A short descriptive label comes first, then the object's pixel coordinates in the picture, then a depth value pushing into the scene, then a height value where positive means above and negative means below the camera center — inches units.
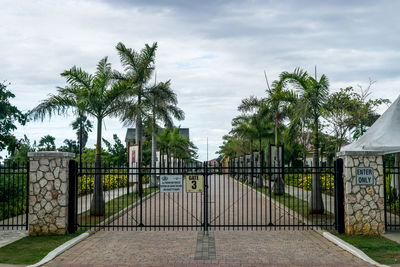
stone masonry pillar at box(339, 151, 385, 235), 486.0 -39.5
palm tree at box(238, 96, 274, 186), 1365.7 +122.6
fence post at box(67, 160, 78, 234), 503.8 -35.7
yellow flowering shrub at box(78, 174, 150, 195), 1104.1 -57.3
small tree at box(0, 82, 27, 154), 827.4 +81.4
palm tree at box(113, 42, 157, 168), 1097.4 +227.1
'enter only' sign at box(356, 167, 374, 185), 489.4 -16.8
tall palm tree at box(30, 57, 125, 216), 655.1 +90.9
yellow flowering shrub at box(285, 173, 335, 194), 1151.0 -65.3
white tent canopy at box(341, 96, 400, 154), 598.1 +34.6
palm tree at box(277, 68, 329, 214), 631.2 +79.9
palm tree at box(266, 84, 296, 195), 709.9 +99.7
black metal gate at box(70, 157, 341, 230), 503.2 -75.4
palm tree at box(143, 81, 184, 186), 1128.2 +149.5
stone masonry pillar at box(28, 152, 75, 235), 487.8 -33.1
